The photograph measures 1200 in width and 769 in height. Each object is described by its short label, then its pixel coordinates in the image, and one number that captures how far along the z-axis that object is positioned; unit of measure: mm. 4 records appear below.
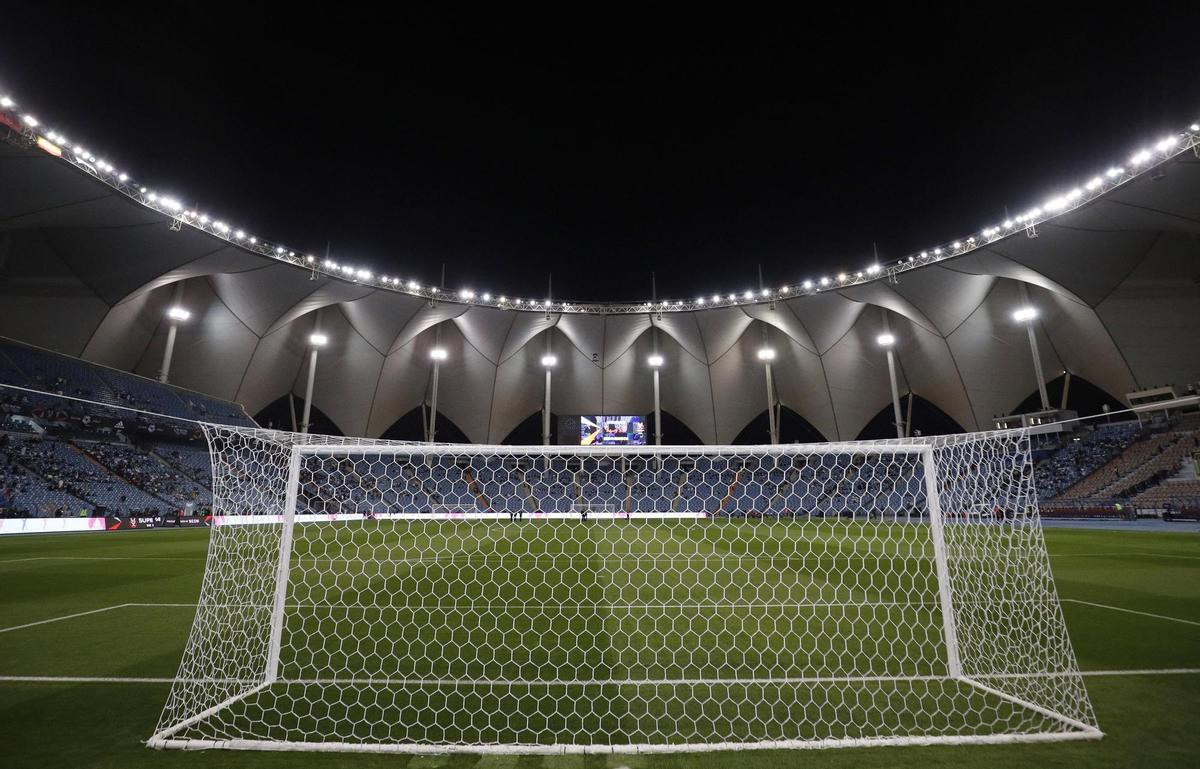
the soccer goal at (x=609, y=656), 2717
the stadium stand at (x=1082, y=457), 26812
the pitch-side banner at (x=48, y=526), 16875
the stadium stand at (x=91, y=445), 19734
